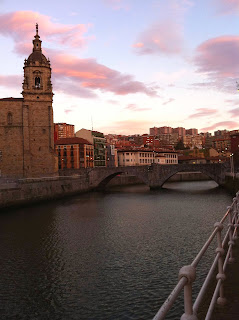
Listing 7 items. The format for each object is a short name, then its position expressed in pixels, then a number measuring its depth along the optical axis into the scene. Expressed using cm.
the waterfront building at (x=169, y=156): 12219
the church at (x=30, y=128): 5603
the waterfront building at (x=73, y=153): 8988
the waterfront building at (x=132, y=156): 10950
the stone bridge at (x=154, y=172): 6125
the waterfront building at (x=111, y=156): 10825
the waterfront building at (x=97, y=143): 10006
